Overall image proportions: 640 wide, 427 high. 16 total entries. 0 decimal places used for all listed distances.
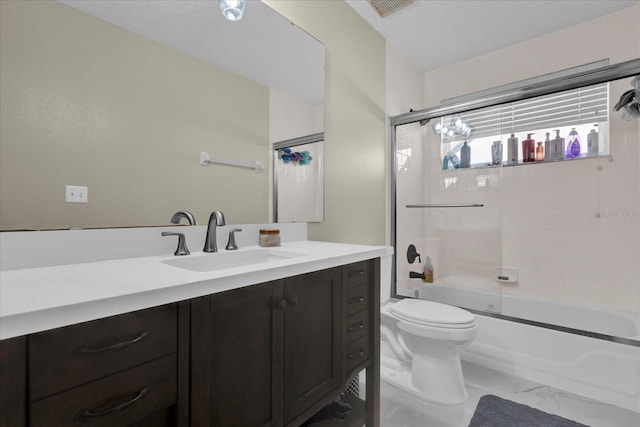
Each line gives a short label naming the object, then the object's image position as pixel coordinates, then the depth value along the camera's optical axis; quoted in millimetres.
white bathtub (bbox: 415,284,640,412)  1654
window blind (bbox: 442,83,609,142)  2324
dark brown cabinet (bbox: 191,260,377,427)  811
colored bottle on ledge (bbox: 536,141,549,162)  2514
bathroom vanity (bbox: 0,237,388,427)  571
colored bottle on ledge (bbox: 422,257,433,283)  2748
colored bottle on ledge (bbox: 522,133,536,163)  2553
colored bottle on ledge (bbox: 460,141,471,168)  2799
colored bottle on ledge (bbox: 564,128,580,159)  2389
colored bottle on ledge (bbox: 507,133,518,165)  2621
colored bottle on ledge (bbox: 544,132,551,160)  2488
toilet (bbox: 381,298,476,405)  1715
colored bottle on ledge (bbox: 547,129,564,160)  2442
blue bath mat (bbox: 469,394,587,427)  1541
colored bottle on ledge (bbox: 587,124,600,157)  2312
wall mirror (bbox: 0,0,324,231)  933
